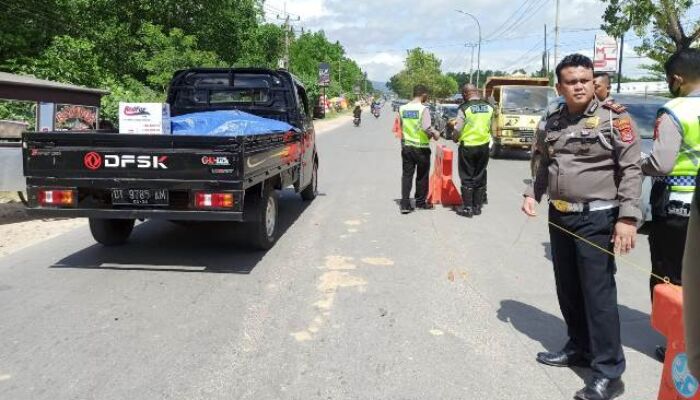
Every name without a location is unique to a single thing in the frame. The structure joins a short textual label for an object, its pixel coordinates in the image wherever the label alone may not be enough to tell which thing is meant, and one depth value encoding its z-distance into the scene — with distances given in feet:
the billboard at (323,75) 174.62
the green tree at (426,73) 379.55
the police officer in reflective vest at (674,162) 11.91
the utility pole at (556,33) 104.09
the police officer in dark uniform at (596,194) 11.07
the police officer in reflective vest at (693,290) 3.54
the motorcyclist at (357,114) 133.98
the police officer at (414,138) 30.12
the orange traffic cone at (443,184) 32.83
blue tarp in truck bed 24.23
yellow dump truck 59.77
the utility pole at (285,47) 136.61
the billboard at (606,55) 55.36
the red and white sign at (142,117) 21.49
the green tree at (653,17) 63.00
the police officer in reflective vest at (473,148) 30.07
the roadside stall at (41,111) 26.90
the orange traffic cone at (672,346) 8.65
